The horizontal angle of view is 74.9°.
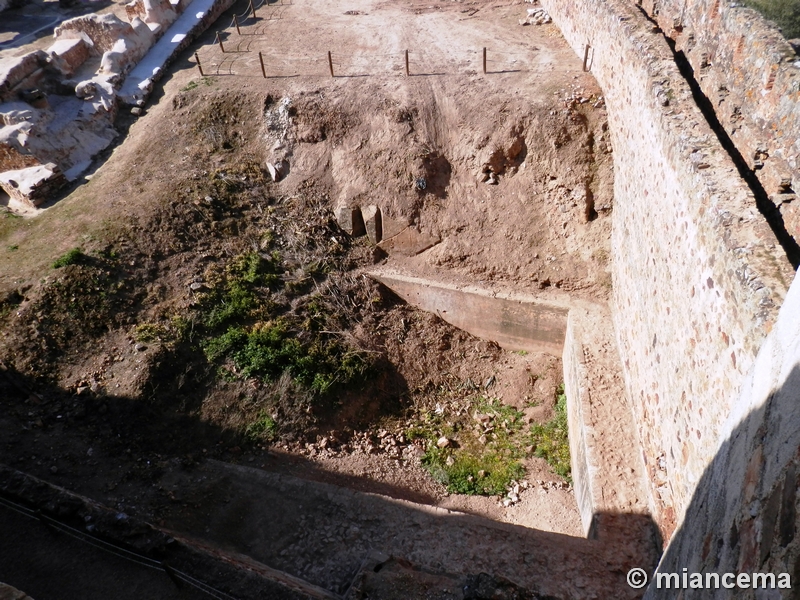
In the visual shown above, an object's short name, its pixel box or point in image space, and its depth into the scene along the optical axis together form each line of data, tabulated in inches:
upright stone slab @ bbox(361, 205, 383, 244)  433.7
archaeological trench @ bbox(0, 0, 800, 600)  201.6
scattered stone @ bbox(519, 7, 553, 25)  528.4
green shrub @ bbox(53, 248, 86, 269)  357.1
